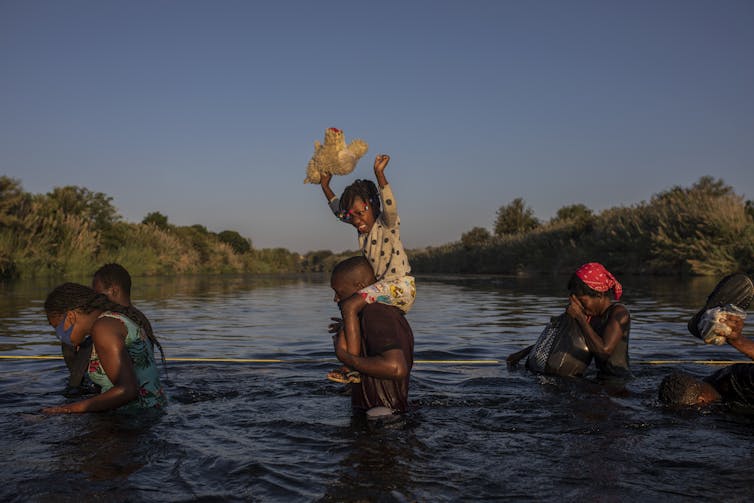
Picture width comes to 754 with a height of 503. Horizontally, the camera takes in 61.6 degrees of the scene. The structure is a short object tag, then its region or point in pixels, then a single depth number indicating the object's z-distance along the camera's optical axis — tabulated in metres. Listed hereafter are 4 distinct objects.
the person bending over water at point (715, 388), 4.67
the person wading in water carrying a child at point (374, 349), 3.87
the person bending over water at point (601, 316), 5.69
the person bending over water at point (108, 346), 4.05
